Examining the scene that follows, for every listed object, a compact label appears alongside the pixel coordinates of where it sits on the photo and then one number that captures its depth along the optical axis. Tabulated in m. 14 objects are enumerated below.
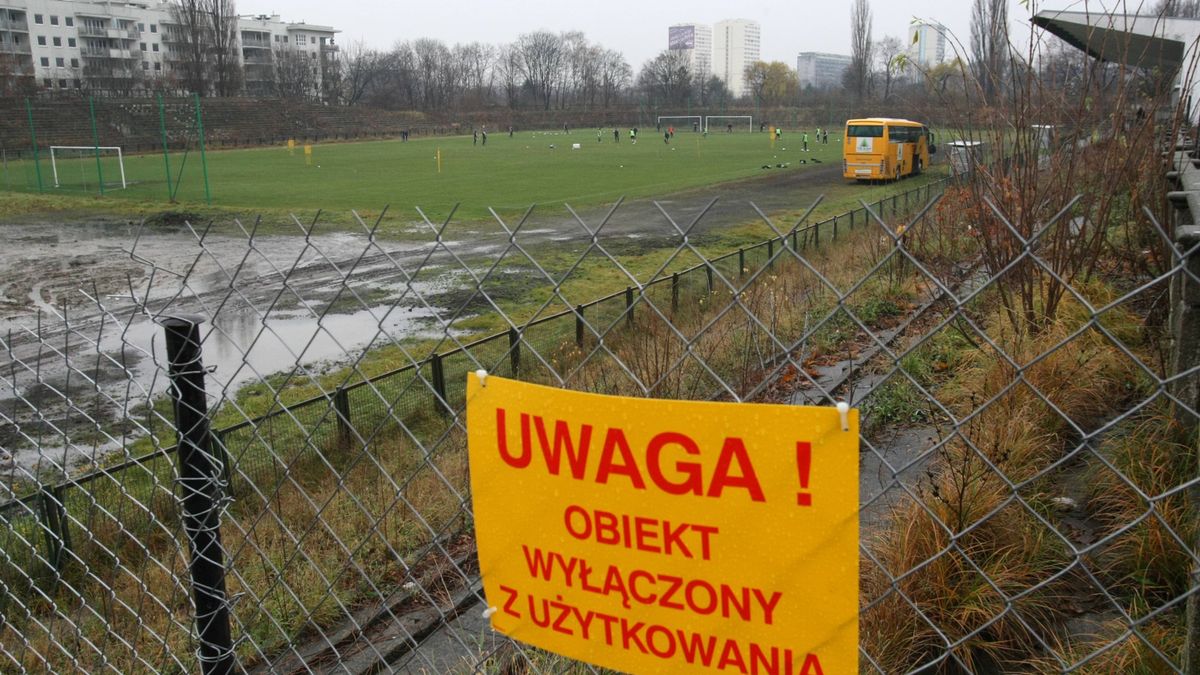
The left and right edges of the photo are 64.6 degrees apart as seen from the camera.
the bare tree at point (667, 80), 133.25
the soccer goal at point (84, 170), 40.19
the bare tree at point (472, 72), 145.05
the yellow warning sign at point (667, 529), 1.73
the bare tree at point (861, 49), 99.50
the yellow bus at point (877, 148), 38.94
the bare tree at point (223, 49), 101.88
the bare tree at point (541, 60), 148.12
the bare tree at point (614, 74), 148.76
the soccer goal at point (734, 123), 108.75
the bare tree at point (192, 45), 98.25
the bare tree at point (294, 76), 109.50
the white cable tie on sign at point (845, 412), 1.63
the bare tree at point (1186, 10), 12.50
